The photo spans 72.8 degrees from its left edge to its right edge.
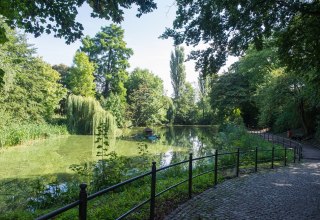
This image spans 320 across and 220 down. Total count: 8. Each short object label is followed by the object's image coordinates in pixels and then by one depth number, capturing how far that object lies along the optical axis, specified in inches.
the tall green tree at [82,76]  1344.5
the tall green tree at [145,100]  1642.2
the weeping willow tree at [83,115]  988.1
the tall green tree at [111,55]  1562.9
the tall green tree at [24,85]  778.0
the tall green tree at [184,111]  2183.8
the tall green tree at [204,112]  2199.1
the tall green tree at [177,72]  2369.8
